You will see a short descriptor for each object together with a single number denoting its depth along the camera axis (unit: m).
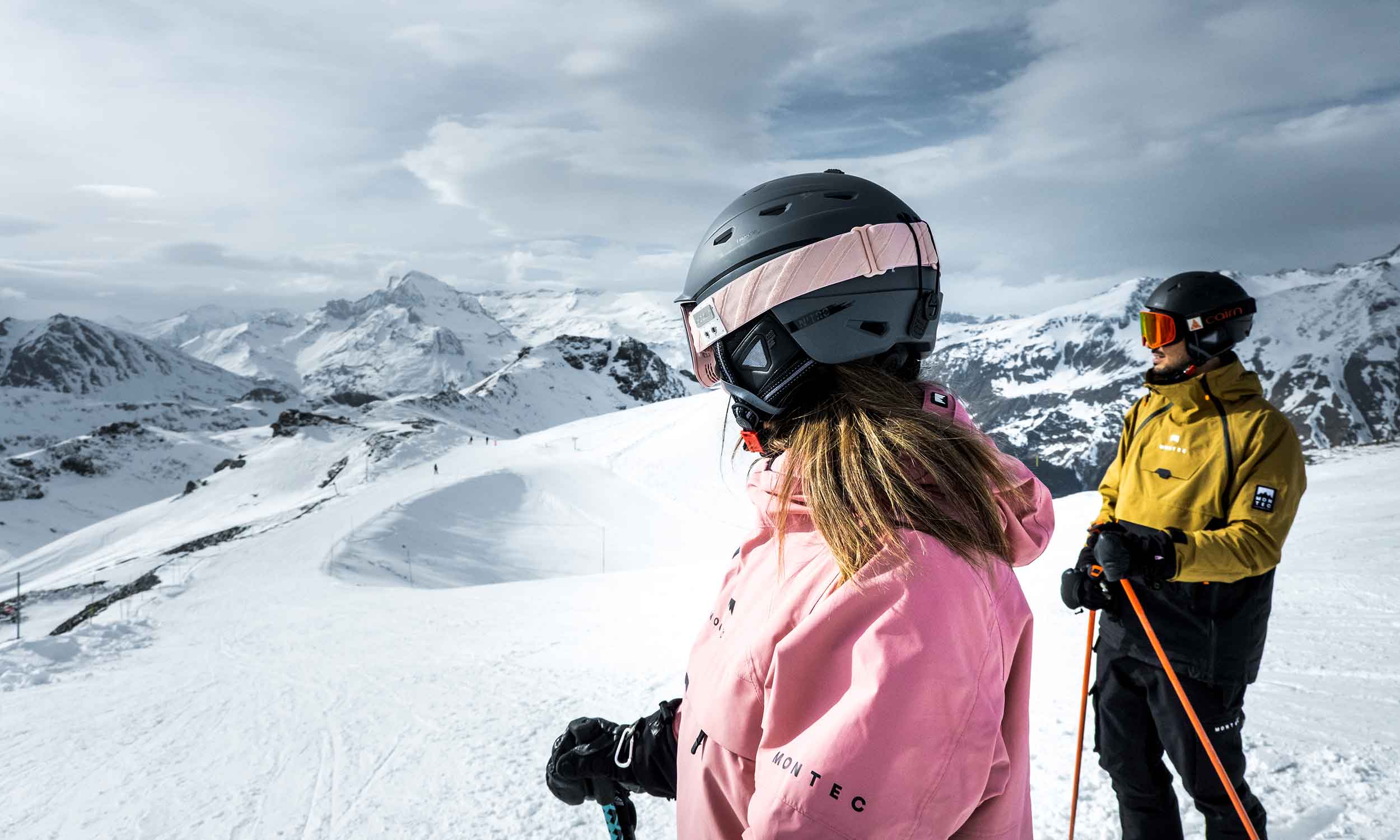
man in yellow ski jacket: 3.29
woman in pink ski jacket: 1.40
